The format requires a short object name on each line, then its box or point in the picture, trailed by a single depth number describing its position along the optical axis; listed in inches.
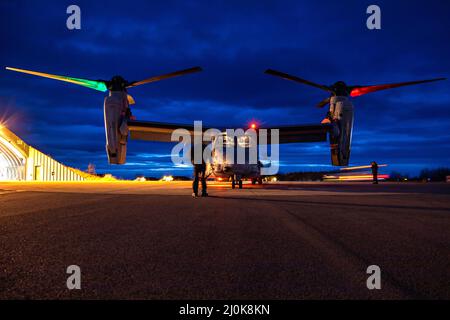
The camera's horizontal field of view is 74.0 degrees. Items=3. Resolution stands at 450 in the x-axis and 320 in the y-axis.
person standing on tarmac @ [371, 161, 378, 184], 1014.4
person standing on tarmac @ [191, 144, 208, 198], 448.1
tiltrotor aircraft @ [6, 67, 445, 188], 609.3
